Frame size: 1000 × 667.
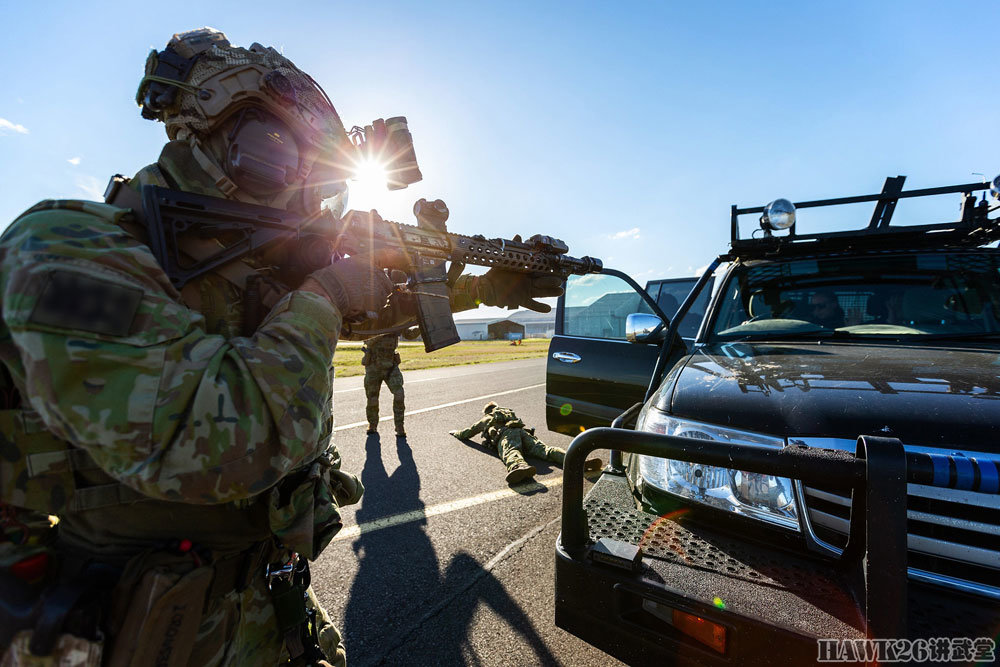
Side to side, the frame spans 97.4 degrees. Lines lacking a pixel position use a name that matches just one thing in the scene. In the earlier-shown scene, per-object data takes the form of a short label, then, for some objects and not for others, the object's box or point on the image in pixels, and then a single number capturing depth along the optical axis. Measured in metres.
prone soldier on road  4.23
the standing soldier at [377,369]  6.20
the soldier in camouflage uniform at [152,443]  0.92
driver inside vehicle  2.49
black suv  1.05
